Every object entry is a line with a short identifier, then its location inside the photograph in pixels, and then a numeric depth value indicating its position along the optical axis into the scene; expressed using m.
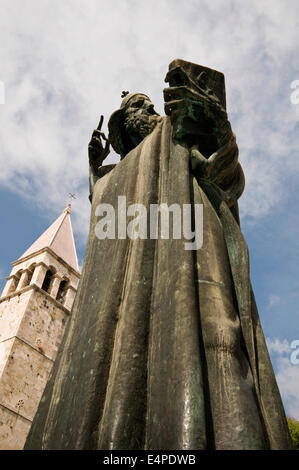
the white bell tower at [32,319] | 25.80
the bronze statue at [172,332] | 1.55
